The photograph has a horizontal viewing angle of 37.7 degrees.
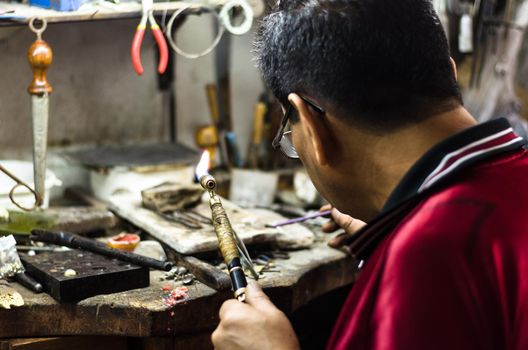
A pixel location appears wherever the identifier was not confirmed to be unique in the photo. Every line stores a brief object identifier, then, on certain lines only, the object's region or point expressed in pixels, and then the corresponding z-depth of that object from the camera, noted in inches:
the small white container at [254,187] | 148.8
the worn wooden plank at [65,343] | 88.0
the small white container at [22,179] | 111.0
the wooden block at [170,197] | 114.8
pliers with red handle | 111.7
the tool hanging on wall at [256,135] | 157.3
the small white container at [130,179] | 129.5
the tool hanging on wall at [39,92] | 103.3
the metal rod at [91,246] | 95.4
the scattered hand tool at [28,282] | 91.2
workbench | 87.4
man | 49.2
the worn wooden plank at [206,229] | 102.7
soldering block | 88.7
